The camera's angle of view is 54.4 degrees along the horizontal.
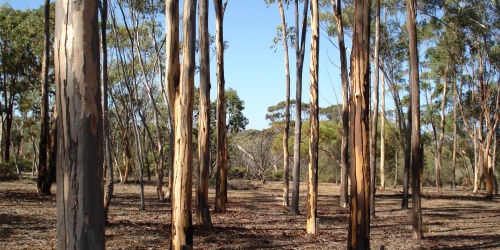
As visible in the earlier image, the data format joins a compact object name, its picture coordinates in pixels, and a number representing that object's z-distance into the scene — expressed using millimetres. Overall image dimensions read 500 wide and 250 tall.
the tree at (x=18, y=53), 23234
